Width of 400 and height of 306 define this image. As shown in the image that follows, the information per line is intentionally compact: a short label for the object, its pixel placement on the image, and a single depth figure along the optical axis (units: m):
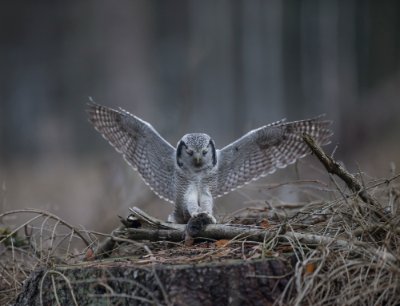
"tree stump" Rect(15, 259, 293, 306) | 8.30
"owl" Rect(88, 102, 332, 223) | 11.68
